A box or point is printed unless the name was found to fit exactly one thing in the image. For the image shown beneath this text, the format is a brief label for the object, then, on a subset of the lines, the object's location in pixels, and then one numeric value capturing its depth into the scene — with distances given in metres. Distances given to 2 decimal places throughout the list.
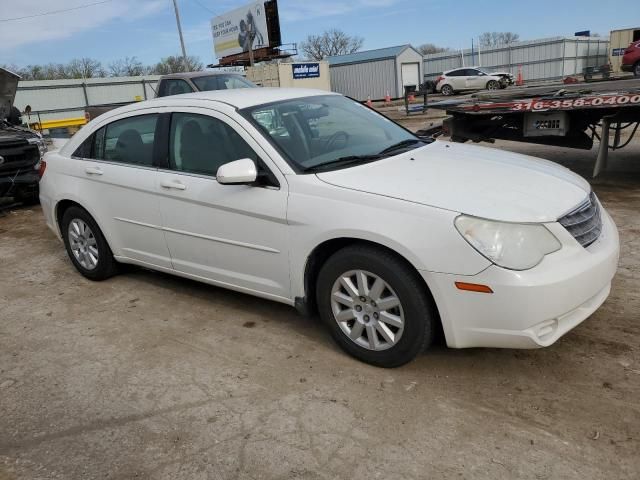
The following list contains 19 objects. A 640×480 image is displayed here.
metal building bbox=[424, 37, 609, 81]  37.75
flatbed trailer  6.84
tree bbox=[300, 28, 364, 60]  71.56
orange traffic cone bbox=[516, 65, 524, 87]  34.94
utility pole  32.73
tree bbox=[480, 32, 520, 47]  82.56
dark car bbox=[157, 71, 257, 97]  10.32
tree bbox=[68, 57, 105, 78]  52.99
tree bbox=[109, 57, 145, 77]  55.88
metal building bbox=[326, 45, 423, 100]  35.31
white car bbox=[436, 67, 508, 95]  31.12
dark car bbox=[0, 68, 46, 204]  8.74
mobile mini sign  30.27
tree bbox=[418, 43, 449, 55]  85.43
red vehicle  22.08
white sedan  2.92
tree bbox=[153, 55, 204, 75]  57.81
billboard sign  37.22
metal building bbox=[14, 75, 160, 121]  28.05
